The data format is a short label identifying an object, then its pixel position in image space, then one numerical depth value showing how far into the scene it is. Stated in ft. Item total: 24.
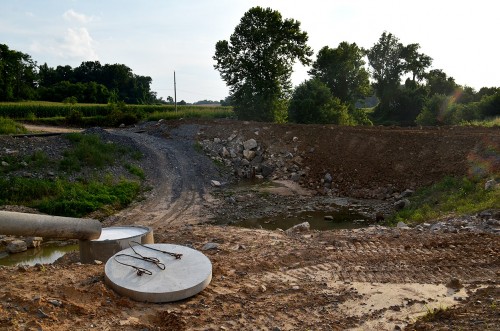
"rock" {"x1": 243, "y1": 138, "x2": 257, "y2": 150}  73.36
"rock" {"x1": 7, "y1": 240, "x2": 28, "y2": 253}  39.18
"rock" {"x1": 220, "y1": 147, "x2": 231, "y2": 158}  73.10
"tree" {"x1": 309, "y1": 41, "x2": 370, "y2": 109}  114.52
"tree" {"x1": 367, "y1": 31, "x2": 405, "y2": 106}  176.76
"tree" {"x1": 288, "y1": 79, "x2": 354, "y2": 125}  94.63
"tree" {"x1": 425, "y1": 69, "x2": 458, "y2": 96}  162.40
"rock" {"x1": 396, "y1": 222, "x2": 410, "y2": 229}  35.85
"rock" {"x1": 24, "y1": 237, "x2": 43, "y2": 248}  40.65
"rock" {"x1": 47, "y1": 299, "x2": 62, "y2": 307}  18.38
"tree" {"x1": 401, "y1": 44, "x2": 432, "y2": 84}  173.99
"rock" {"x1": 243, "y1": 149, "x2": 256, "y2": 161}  72.11
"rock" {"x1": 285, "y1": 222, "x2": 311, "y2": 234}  38.01
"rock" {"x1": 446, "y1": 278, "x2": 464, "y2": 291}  21.96
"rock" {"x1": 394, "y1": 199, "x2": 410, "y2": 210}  50.44
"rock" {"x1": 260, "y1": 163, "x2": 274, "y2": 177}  67.62
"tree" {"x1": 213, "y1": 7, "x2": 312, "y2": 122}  94.68
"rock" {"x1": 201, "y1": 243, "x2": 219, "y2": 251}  29.84
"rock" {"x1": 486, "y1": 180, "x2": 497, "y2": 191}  42.28
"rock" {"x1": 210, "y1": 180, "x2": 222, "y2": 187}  62.34
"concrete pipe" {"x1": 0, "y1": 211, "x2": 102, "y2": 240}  21.77
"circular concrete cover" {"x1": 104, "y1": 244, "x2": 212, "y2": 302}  20.49
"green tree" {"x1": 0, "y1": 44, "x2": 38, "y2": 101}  140.56
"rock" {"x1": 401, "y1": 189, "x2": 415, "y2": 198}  55.83
